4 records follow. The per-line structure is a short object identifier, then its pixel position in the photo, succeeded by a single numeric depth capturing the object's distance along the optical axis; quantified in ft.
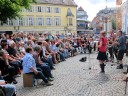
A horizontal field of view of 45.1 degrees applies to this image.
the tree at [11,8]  47.61
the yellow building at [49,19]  112.48
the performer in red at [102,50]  23.88
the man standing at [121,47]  25.04
